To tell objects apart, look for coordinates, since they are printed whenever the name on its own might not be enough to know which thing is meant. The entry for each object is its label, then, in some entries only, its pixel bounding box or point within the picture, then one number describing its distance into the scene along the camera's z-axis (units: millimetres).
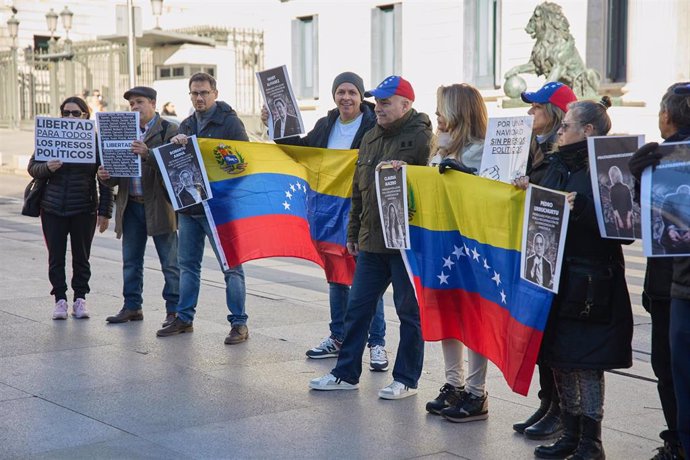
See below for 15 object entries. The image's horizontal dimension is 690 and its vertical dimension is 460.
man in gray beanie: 7195
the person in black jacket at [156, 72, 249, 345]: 7992
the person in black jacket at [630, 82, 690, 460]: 4527
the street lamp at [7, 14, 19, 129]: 37178
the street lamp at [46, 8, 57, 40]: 39312
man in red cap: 6332
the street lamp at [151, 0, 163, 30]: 33156
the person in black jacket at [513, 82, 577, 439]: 5586
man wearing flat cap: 8445
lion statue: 20688
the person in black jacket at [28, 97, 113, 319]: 8734
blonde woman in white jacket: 5965
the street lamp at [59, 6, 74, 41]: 38422
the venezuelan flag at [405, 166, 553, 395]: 5406
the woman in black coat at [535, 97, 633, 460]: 5043
